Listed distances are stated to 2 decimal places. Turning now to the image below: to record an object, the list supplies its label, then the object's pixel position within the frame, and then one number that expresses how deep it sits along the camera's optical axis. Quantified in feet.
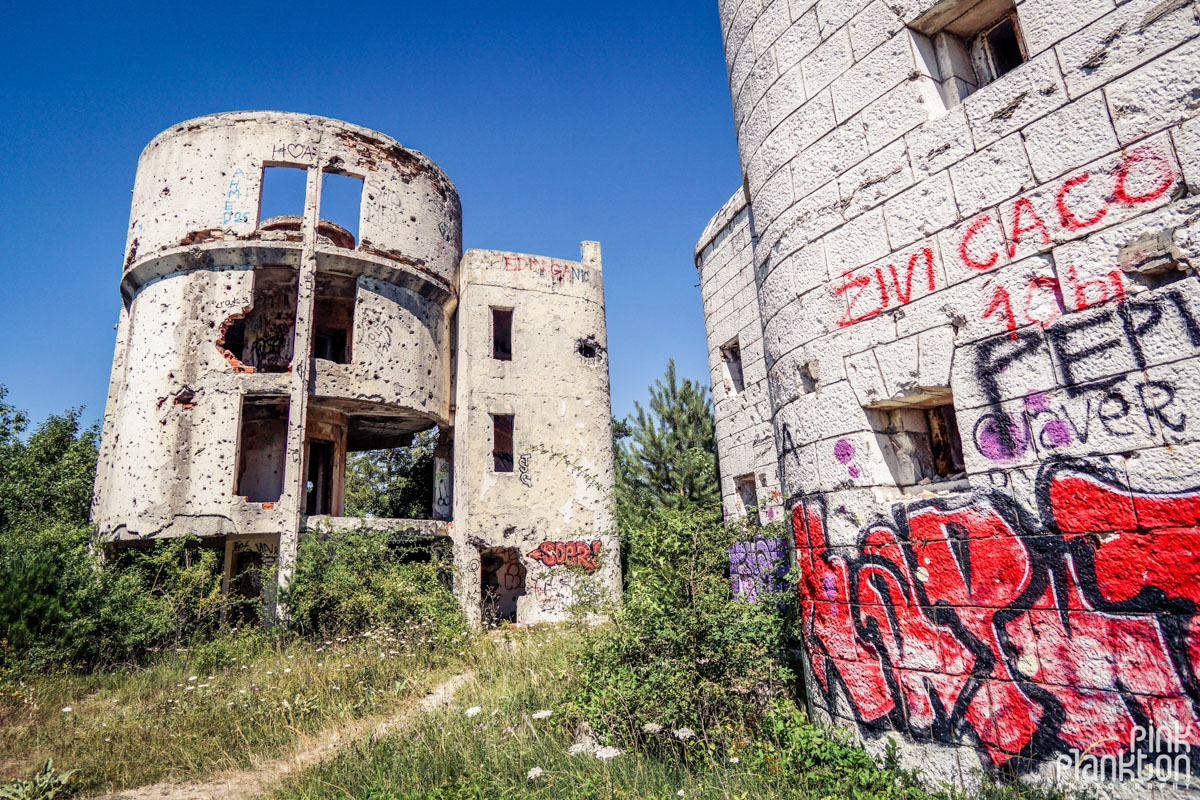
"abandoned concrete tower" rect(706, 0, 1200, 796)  8.93
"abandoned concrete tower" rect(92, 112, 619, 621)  36.47
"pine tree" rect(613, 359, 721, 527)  50.42
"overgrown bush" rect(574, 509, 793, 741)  13.60
